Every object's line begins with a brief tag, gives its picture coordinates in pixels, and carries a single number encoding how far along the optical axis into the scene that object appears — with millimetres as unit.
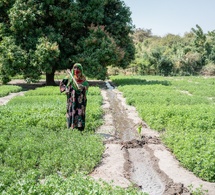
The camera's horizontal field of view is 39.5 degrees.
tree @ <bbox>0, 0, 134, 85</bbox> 22375
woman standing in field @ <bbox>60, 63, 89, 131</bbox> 9992
